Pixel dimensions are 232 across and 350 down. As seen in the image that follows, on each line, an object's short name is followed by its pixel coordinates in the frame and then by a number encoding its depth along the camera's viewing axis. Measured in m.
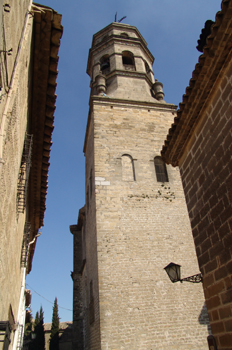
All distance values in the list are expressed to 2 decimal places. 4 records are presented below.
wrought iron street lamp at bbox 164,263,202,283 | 6.00
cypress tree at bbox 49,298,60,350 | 27.14
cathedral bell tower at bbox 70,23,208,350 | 8.55
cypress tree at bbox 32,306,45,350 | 27.48
